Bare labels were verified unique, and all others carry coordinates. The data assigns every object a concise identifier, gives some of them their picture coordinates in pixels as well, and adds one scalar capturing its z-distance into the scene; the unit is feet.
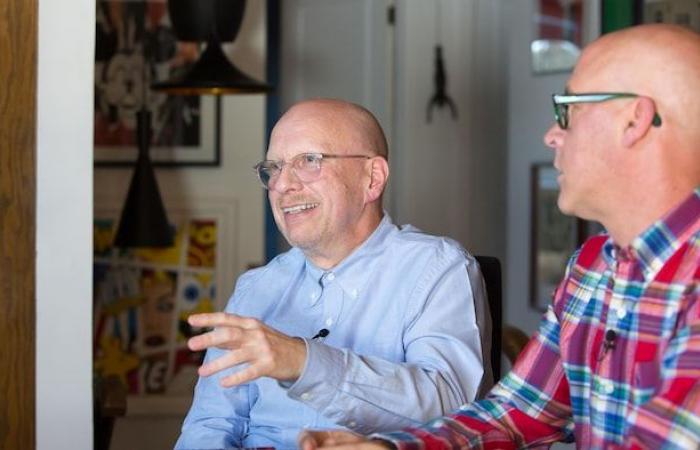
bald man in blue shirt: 7.24
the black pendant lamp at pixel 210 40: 12.96
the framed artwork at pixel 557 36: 14.60
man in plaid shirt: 5.09
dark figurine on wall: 16.75
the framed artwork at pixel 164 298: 15.96
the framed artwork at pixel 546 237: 14.62
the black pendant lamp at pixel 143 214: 14.39
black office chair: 8.30
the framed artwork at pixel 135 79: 15.83
